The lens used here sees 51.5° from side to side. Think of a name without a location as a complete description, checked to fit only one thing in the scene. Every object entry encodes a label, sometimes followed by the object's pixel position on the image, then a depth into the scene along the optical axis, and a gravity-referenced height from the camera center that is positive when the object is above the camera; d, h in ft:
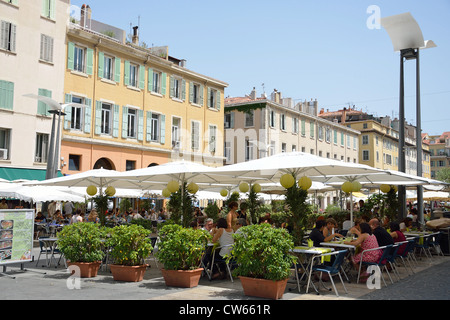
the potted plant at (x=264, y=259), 23.91 -3.10
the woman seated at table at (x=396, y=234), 33.55 -2.31
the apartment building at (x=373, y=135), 211.00 +31.28
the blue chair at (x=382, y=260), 28.60 -3.67
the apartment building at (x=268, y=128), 136.36 +22.54
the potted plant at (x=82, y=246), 30.81 -3.25
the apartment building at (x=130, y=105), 84.69 +19.35
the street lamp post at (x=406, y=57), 44.34 +14.73
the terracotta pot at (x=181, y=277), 27.12 -4.62
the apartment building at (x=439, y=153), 356.38 +38.67
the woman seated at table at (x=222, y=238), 30.58 -2.56
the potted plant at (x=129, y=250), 28.81 -3.25
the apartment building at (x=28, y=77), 75.10 +19.84
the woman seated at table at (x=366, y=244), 29.12 -2.70
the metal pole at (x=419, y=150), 46.91 +5.27
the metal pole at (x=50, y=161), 66.59 +5.06
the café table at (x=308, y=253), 25.81 -3.03
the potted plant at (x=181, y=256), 27.14 -3.40
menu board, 31.42 -2.74
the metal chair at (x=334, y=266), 25.59 -3.67
